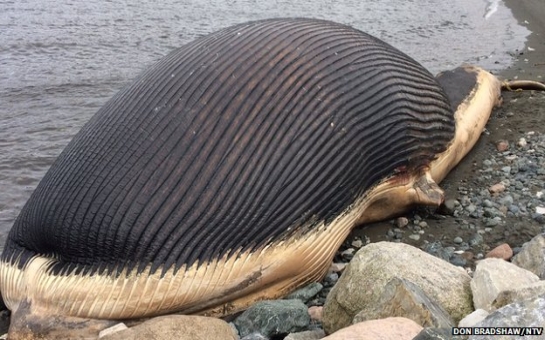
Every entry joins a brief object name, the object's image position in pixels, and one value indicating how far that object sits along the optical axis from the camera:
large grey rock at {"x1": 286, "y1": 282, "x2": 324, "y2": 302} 4.47
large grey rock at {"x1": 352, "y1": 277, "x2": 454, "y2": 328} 3.11
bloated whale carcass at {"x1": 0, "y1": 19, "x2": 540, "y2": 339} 3.99
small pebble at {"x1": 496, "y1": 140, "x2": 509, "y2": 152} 6.84
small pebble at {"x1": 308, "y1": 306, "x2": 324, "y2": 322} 4.16
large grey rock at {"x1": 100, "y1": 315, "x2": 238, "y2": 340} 3.38
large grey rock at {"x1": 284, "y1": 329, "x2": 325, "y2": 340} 3.60
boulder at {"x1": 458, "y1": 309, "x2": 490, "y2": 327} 3.15
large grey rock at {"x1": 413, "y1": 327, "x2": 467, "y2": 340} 2.55
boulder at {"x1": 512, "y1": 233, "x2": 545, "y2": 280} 4.05
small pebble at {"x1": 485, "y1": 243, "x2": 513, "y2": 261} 4.77
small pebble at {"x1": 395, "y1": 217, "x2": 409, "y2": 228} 5.55
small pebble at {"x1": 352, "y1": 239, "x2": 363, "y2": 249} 5.27
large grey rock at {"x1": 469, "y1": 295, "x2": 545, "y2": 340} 2.46
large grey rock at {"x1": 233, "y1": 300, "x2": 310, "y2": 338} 3.82
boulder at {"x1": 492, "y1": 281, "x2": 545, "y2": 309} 2.97
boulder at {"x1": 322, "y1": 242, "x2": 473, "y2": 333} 3.66
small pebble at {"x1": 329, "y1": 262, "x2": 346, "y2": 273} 4.88
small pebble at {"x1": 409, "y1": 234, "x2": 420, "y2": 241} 5.33
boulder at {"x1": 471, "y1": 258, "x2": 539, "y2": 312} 3.51
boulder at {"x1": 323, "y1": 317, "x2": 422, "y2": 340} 2.93
